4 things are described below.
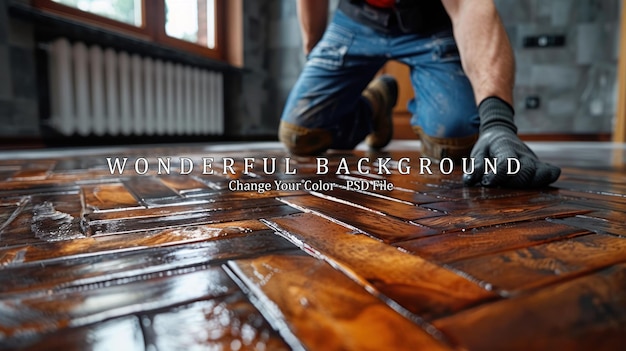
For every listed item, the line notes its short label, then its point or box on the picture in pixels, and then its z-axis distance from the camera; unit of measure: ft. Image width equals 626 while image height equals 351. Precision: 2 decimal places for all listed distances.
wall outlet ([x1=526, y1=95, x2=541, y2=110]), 12.30
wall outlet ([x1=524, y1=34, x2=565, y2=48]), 11.99
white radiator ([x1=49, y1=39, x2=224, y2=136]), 7.77
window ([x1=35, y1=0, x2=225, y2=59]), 8.26
